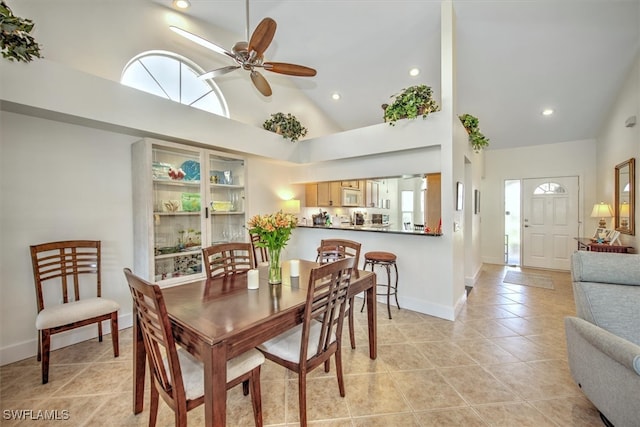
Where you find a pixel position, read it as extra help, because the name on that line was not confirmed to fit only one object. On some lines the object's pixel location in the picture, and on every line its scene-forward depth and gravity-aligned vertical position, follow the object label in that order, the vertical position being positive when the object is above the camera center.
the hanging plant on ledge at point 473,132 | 3.89 +1.18
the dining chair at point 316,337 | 1.55 -0.86
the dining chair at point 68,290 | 2.12 -0.76
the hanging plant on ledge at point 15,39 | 1.79 +1.27
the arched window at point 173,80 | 3.20 +1.79
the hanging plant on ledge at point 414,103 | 3.19 +1.31
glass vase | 2.05 -0.45
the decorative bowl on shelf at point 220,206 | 3.70 +0.08
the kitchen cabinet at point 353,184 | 5.16 +0.53
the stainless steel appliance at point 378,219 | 5.95 -0.21
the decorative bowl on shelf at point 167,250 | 3.11 -0.47
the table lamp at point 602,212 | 4.24 -0.08
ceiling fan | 2.11 +1.42
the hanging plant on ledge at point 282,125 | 4.42 +1.46
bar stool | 3.33 -0.64
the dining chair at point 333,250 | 2.76 -0.42
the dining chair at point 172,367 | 1.23 -0.86
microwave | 5.20 +0.28
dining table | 1.19 -0.58
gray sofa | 1.32 -0.73
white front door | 5.34 -0.27
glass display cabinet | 2.93 +0.08
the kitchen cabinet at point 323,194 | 5.14 +0.34
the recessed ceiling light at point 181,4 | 3.11 +2.52
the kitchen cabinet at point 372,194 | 5.71 +0.35
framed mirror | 3.59 +0.15
